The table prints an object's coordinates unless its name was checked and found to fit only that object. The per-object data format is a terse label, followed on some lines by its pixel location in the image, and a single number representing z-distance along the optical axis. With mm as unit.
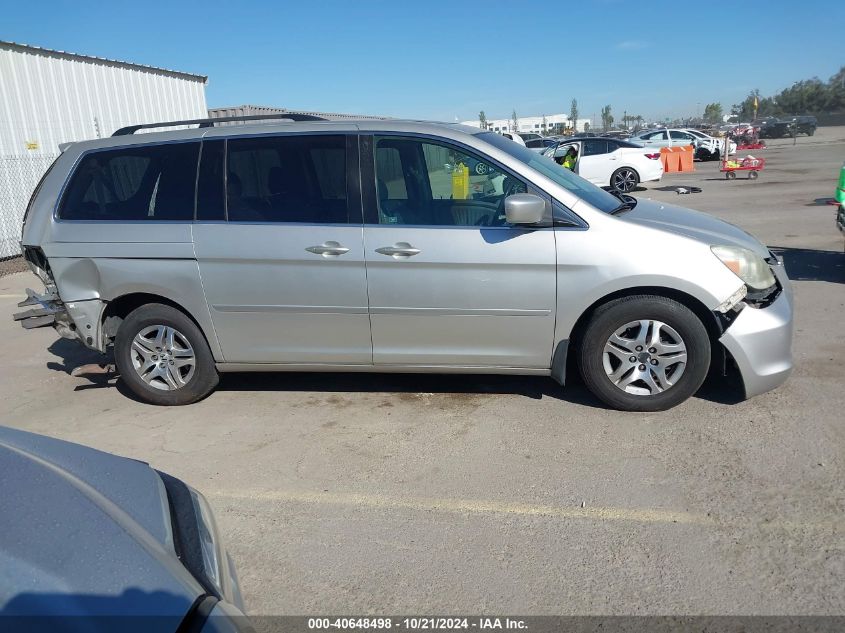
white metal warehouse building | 12578
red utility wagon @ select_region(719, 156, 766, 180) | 20500
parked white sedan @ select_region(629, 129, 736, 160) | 30525
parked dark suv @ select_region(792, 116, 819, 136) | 50594
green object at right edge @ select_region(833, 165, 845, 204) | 7395
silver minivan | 4031
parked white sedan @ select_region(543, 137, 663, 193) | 18953
